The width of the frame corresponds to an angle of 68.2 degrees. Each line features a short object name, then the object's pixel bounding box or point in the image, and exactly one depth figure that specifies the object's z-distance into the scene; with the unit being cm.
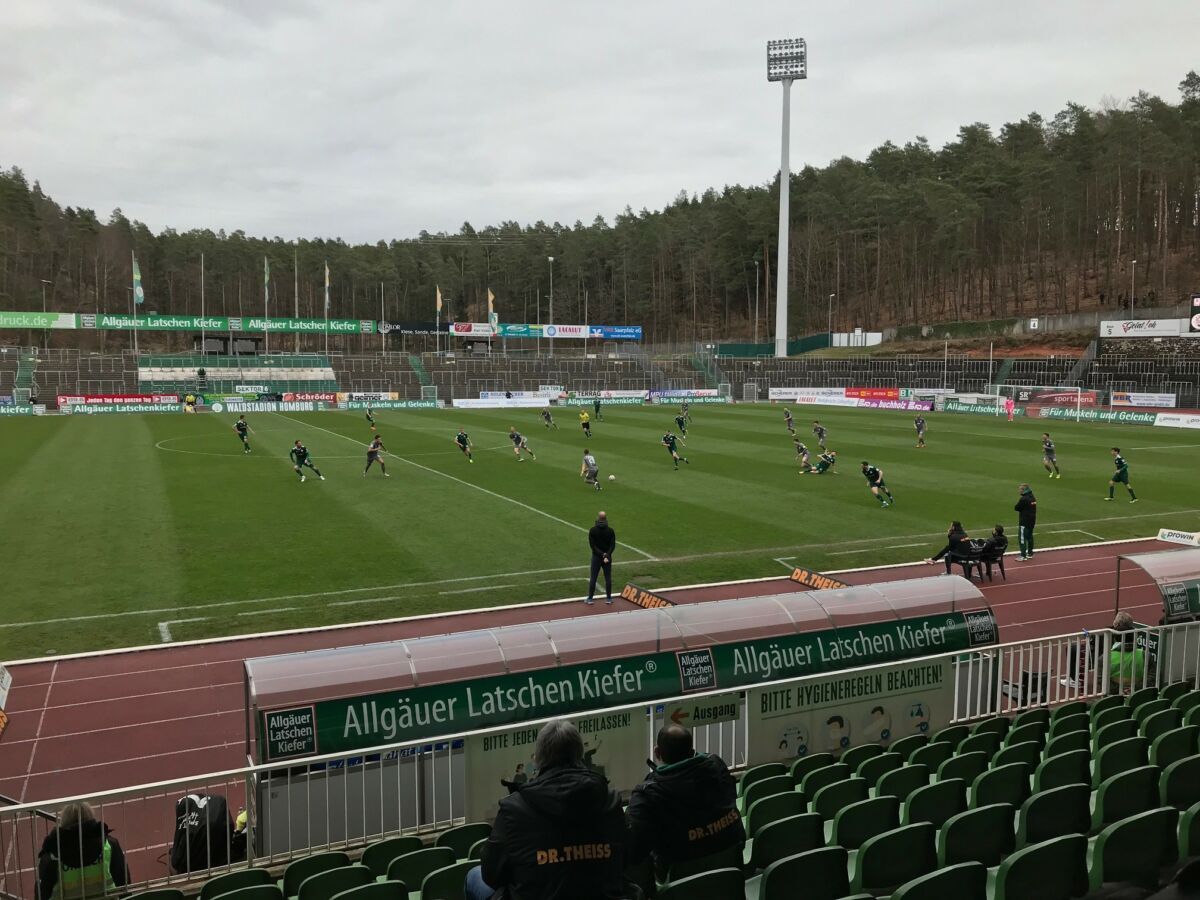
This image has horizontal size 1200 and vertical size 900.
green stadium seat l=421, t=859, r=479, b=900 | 508
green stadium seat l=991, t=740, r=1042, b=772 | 738
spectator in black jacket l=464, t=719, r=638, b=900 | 389
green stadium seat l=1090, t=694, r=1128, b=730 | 913
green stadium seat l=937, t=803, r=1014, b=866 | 548
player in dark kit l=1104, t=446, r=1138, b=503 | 2791
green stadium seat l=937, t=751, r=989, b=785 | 709
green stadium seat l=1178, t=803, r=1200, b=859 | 551
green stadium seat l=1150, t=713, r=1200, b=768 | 714
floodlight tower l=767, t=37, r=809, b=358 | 9419
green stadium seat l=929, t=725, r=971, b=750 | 850
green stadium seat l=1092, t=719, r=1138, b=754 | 772
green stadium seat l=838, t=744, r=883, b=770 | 796
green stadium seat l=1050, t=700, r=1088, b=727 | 905
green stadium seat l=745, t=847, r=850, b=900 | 475
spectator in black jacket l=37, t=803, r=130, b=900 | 604
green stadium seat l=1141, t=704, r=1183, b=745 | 789
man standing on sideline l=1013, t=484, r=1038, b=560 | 2005
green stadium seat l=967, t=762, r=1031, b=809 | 650
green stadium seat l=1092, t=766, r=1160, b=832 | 611
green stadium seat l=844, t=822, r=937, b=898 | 517
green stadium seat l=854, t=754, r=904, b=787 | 748
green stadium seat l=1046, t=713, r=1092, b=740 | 850
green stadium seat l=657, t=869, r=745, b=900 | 447
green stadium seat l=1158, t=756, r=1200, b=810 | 634
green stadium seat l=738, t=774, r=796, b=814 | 676
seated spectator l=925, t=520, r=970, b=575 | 1853
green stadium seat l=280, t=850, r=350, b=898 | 577
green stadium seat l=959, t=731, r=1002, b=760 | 797
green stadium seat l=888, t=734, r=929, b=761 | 834
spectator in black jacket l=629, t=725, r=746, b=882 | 482
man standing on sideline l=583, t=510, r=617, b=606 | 1658
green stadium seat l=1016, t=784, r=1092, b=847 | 582
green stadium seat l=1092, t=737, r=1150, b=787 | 697
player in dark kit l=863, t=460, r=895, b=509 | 2700
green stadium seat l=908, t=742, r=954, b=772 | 779
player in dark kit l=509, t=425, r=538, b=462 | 3738
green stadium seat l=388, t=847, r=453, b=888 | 556
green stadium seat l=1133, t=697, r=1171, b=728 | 866
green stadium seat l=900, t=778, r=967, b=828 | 619
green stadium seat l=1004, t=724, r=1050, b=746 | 813
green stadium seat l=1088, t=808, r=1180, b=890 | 514
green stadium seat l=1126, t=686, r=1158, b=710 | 935
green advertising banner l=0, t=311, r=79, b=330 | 8494
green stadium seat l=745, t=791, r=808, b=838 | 620
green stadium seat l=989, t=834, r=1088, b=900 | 472
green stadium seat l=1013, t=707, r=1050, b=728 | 861
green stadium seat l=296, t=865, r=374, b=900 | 518
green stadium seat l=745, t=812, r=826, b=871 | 556
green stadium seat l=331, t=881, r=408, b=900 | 468
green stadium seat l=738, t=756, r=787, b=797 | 752
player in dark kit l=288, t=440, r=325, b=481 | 3147
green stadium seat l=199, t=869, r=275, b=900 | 557
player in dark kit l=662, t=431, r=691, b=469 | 3469
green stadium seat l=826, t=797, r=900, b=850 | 579
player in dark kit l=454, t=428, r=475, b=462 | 3703
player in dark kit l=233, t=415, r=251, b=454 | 3850
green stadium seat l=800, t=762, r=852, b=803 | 700
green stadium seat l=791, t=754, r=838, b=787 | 767
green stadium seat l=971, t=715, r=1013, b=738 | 854
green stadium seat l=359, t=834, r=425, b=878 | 604
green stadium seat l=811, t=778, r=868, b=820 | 637
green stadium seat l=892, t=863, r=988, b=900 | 443
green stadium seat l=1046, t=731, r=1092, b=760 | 760
